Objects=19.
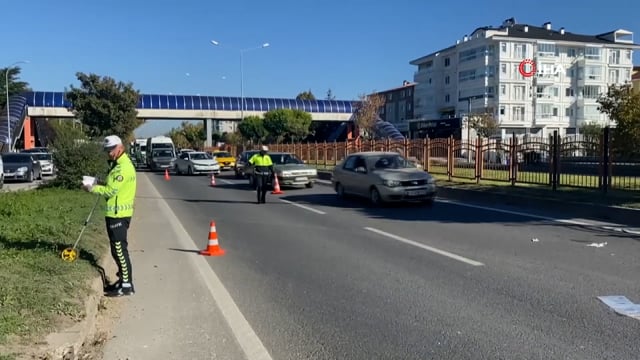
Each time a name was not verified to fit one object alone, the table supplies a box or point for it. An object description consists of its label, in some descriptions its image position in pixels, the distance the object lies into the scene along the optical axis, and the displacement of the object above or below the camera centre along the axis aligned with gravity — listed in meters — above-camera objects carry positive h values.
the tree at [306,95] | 121.62 +10.05
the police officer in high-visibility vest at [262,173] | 18.55 -0.77
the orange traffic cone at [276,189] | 22.84 -1.54
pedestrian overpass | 72.56 +5.09
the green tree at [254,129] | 80.31 +2.34
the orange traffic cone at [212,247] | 9.96 -1.59
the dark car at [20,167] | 30.23 -0.95
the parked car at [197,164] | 37.38 -1.01
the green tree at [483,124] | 68.38 +2.46
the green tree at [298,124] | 77.75 +2.82
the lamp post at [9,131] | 60.78 +1.60
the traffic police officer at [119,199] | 6.90 -0.59
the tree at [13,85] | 85.08 +9.14
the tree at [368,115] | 74.12 +3.87
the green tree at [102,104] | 44.25 +3.04
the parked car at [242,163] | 32.43 -0.87
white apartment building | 90.12 +10.67
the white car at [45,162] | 35.79 -0.85
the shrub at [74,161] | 18.98 -0.42
